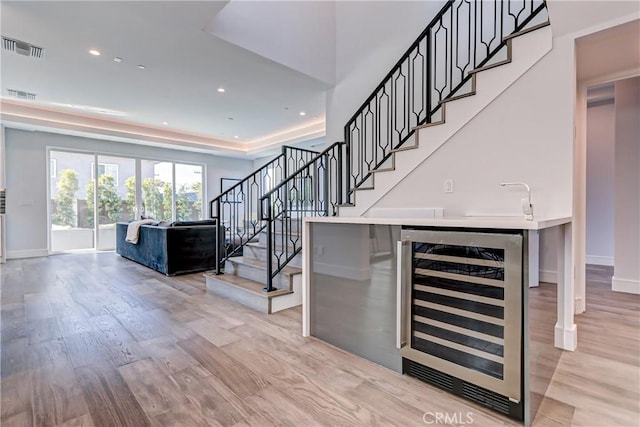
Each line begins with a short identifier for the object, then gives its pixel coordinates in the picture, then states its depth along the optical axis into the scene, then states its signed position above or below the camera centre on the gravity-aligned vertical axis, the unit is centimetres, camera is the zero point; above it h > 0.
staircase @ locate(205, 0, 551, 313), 262 +102
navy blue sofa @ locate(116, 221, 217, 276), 473 -61
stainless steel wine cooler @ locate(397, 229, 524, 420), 143 -54
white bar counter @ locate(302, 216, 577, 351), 170 -39
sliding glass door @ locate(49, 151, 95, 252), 704 +21
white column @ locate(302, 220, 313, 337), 243 -50
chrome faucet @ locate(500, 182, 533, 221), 154 +0
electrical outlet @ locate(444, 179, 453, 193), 289 +24
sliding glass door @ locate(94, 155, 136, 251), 758 +38
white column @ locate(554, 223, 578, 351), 217 -66
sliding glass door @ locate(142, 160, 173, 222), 834 +57
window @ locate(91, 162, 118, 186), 760 +103
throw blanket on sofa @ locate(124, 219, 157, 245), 566 -39
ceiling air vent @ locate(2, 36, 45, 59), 353 +196
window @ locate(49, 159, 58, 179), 698 +98
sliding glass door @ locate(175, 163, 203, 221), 905 +56
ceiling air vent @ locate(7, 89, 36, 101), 514 +202
